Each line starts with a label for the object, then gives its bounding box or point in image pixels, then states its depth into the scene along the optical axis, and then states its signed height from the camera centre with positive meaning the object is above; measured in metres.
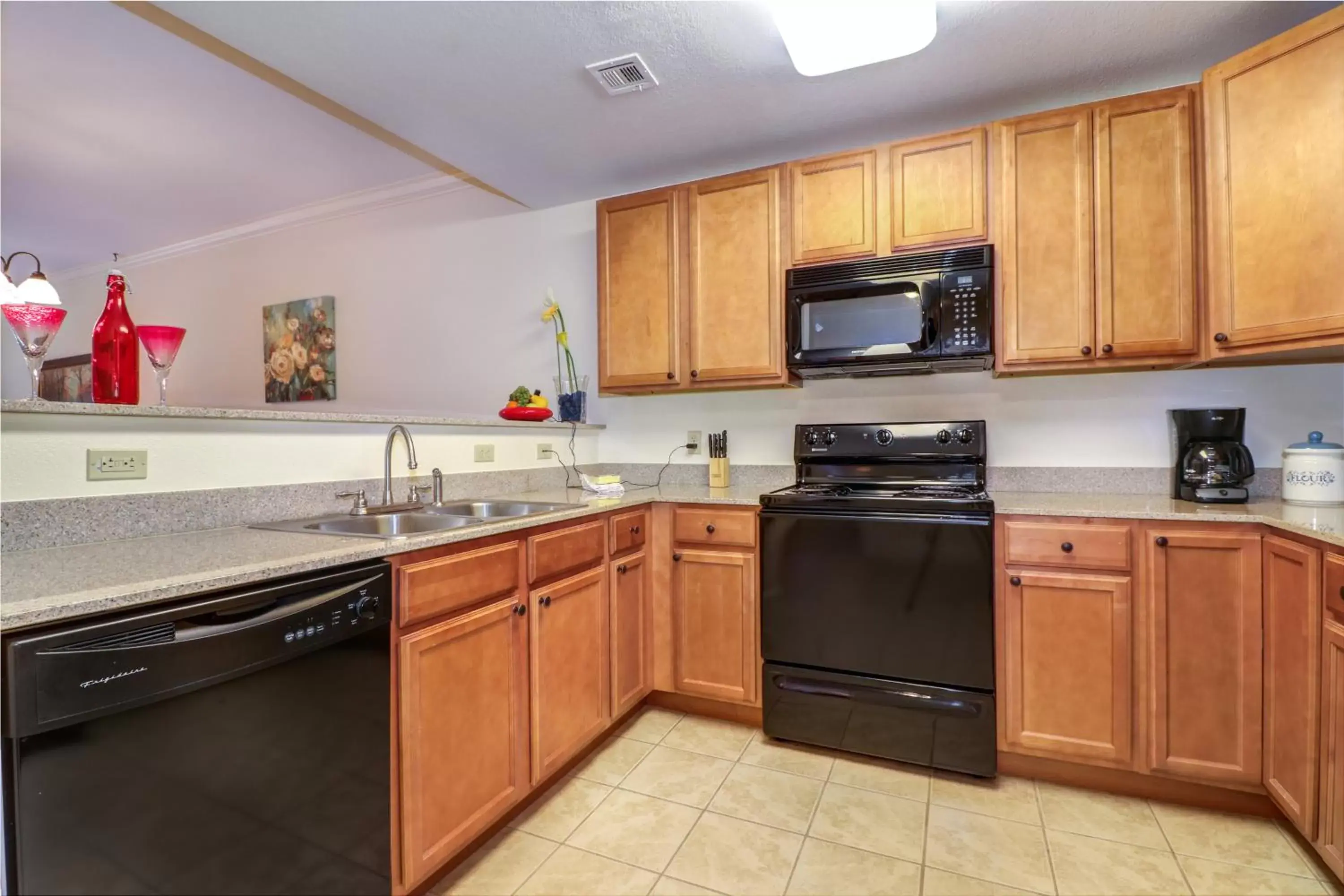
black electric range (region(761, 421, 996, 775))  1.95 -0.60
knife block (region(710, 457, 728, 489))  2.76 -0.14
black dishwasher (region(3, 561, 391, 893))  0.84 -0.50
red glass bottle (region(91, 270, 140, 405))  1.48 +0.24
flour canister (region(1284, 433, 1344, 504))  1.83 -0.12
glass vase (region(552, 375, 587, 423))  3.01 +0.20
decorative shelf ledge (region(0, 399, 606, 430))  1.23 +0.09
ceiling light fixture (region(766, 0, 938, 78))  1.59 +1.13
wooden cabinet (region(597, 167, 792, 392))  2.46 +0.67
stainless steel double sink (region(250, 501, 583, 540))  1.71 -0.24
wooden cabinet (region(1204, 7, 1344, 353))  1.63 +0.71
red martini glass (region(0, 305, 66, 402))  1.31 +0.28
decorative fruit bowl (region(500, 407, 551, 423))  2.74 +0.14
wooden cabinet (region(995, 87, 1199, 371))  1.96 +0.69
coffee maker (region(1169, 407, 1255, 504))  1.97 -0.07
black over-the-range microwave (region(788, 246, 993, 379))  2.14 +0.47
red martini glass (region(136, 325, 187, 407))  1.57 +0.27
